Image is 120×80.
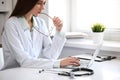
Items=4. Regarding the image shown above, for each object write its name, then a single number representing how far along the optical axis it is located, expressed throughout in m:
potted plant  1.97
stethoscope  1.23
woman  1.47
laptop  1.44
